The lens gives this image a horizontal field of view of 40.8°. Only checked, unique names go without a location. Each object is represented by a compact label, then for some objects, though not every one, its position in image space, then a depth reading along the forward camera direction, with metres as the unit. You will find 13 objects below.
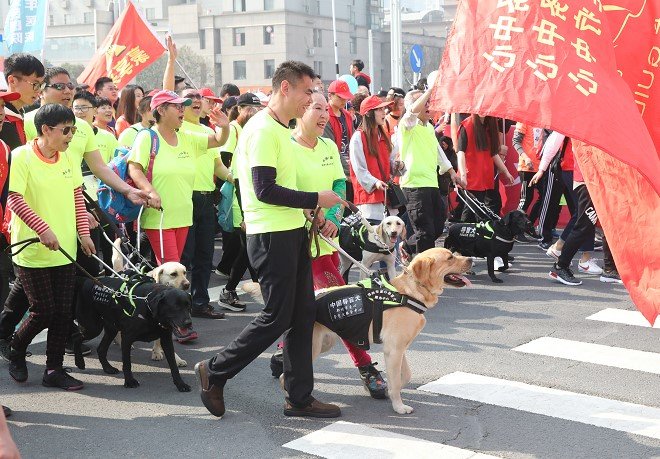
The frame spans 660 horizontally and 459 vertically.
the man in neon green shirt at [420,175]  9.88
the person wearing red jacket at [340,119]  9.98
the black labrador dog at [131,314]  6.12
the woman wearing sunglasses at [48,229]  5.98
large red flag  4.29
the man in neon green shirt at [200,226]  8.41
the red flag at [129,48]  12.96
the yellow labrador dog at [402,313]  5.68
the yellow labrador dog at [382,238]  9.12
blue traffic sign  23.41
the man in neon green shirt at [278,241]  5.28
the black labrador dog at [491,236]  10.38
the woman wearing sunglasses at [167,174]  7.35
